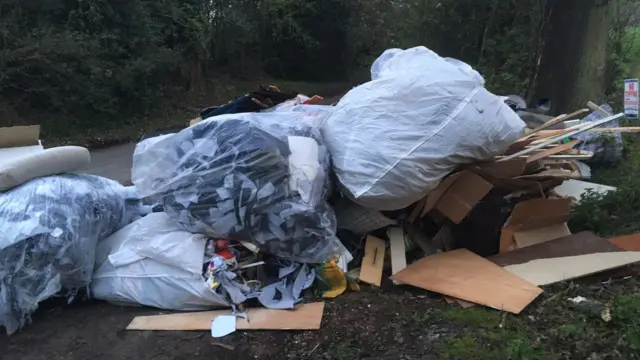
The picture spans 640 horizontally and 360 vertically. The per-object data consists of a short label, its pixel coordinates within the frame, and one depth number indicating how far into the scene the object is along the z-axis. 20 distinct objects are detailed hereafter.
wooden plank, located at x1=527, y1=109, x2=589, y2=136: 4.38
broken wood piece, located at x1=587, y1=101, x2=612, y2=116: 4.98
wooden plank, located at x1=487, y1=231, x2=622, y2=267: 3.44
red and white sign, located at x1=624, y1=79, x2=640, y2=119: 4.69
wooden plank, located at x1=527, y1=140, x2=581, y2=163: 3.95
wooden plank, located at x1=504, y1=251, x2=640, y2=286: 3.16
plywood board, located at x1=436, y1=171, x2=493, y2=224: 3.62
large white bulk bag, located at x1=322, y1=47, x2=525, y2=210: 3.39
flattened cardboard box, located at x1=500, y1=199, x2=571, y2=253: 3.68
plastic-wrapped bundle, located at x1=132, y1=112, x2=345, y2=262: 3.28
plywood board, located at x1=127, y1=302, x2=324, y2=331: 2.97
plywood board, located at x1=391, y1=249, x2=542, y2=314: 2.99
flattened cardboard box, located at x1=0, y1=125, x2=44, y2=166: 4.32
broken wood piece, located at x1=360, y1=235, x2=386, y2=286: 3.42
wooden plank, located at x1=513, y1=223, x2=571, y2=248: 3.66
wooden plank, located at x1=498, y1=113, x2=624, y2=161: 3.97
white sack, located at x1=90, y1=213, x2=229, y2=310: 3.18
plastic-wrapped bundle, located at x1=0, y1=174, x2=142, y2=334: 3.05
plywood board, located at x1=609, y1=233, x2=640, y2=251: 3.46
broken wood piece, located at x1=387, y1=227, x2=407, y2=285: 3.52
